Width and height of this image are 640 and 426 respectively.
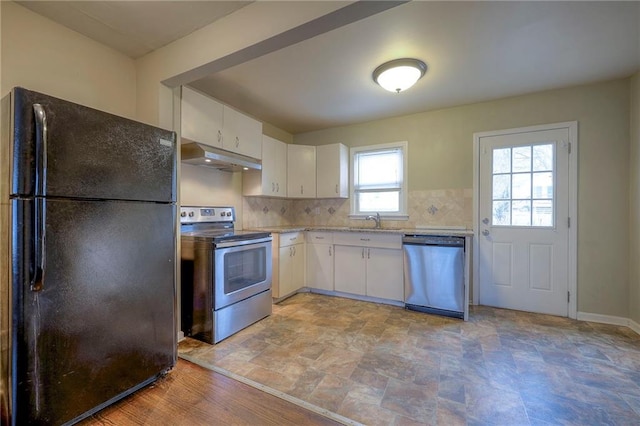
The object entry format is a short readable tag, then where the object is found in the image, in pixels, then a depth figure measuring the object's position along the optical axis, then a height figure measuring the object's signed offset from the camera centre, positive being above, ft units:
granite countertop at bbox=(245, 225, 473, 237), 9.23 -0.70
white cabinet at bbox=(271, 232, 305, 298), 10.33 -2.10
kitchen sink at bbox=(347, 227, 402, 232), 10.41 -0.69
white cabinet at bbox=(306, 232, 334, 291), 11.41 -2.06
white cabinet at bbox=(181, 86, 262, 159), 7.65 +2.77
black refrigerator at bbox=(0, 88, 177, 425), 3.92 -0.78
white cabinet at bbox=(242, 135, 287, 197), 10.96 +1.56
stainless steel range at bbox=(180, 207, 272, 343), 7.34 -1.97
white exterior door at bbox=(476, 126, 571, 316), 9.29 -0.25
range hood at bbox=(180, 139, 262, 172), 7.90 +1.69
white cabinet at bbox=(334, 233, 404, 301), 10.17 -2.09
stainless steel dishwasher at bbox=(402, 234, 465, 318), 8.99 -2.13
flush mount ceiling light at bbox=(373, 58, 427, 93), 7.34 +3.89
